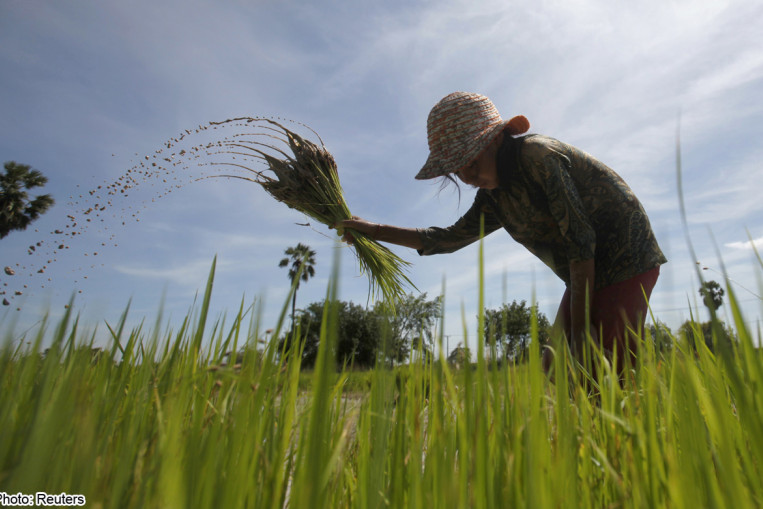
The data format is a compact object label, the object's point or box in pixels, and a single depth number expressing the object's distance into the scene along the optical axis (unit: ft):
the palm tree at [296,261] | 108.37
